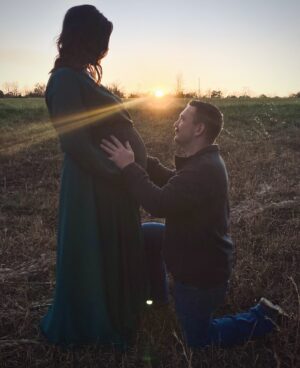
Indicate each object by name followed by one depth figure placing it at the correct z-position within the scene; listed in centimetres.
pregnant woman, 287
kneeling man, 286
